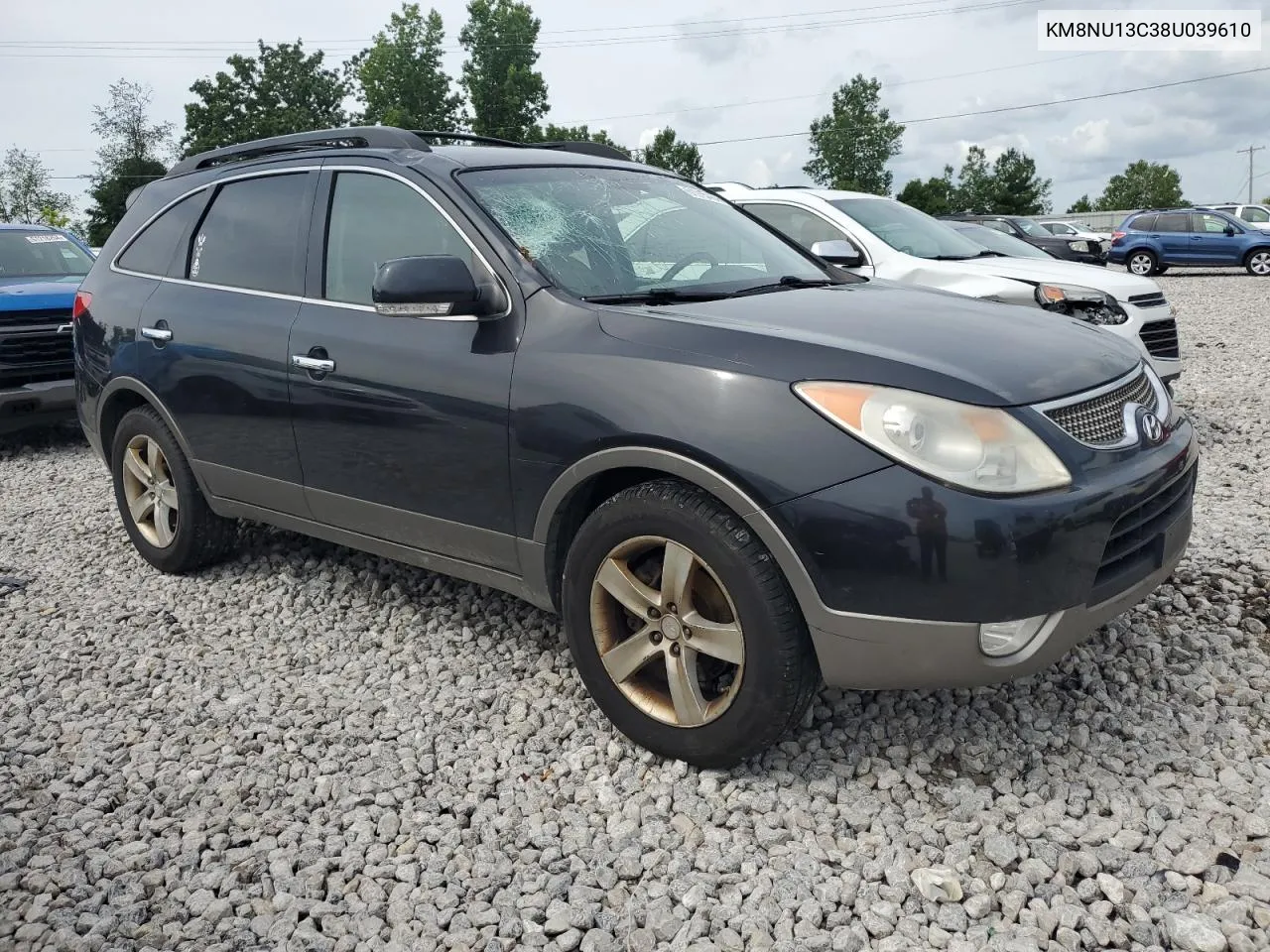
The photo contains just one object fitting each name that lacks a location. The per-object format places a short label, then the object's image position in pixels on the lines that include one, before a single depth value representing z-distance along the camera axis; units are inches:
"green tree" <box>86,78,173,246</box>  2620.6
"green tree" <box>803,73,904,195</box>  2741.1
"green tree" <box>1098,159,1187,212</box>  3198.8
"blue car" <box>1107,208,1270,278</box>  906.7
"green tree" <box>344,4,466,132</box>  2687.0
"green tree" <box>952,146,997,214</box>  2508.6
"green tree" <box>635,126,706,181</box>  2544.3
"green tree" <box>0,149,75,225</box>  2508.6
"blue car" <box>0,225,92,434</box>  310.3
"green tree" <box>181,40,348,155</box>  2524.6
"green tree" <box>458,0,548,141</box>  2667.3
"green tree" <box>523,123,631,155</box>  2603.3
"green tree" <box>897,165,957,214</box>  2265.0
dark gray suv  102.4
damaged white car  280.5
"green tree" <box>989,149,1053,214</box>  2438.5
